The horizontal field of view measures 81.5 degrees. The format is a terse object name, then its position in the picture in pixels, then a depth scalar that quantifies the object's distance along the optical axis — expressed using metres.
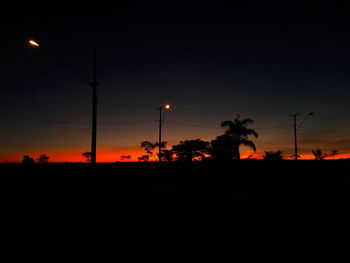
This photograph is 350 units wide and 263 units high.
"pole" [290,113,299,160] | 33.10
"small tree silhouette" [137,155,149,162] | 49.19
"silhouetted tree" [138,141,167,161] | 47.94
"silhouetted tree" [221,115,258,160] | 31.51
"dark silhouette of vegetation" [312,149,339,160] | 56.80
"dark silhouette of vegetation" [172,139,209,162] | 46.59
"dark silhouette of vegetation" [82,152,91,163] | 64.94
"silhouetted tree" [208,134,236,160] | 33.00
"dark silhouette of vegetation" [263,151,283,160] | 41.94
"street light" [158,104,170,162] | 30.11
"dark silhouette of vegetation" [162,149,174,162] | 47.75
